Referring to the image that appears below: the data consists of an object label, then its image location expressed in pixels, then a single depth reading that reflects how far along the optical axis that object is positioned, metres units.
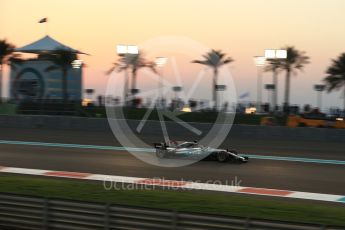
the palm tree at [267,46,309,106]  52.78
